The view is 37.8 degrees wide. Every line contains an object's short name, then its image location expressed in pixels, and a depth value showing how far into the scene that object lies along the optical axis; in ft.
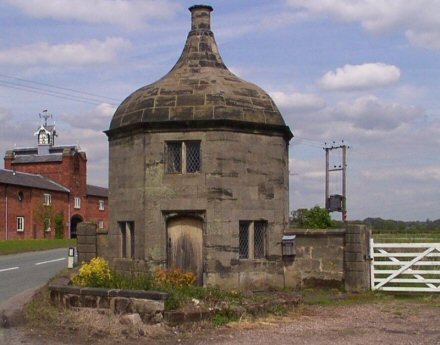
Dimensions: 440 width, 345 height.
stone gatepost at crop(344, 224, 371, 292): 54.19
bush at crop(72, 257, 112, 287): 41.73
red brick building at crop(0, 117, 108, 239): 216.33
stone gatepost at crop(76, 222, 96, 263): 59.72
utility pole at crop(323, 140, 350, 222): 149.28
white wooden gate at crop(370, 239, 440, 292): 52.70
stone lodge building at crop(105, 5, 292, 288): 53.21
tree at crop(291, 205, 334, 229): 103.40
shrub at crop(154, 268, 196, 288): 46.32
